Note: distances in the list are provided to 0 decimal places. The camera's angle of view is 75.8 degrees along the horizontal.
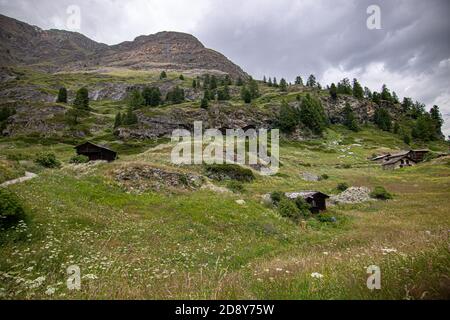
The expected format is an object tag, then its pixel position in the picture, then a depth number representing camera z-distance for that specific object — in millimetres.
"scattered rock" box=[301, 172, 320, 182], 71038
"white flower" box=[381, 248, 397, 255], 8559
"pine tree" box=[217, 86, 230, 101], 167875
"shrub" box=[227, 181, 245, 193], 46275
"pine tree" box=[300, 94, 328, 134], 144125
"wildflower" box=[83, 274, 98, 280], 7516
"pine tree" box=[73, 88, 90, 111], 144088
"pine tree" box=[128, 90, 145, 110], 146750
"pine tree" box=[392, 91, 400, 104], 193775
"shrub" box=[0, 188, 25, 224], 15758
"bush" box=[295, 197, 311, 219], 35312
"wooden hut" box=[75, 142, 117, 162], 63656
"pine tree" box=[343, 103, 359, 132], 158250
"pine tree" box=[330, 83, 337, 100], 178375
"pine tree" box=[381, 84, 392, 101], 189000
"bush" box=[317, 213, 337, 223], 33972
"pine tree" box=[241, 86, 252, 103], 164750
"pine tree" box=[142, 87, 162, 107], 161000
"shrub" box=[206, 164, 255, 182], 55781
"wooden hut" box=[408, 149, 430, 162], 99500
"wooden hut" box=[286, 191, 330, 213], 38781
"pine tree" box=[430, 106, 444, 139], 171600
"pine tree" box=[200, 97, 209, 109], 140538
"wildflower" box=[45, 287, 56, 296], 5970
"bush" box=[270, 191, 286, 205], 37056
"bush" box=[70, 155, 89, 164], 58228
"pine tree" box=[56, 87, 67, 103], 162125
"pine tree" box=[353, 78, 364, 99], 182625
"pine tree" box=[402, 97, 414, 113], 189125
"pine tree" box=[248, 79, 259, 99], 181288
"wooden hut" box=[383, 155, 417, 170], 92938
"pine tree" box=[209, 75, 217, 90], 194775
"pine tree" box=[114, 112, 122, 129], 122762
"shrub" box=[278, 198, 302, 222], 32719
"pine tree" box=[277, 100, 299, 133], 139000
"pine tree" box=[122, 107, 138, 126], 118062
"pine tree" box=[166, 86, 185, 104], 164875
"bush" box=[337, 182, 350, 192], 54934
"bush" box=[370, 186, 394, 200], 48250
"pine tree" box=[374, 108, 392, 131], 164875
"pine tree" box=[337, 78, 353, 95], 185375
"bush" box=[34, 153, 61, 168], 49562
